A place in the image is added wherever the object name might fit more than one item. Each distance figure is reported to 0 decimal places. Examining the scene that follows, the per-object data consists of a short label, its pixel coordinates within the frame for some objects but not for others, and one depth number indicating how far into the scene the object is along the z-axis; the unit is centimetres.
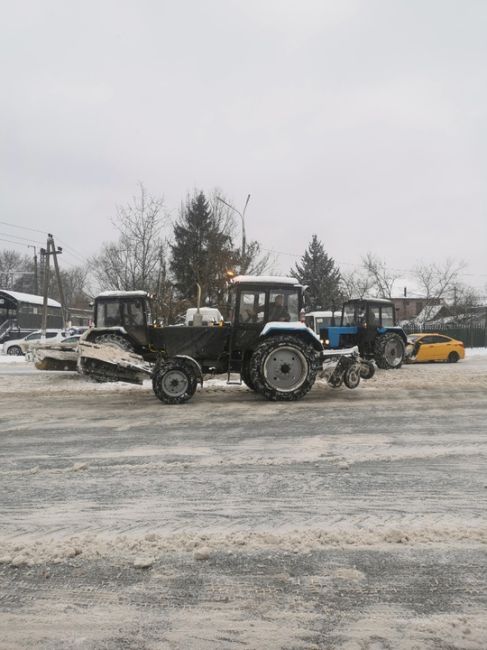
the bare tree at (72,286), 8075
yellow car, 2320
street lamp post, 2364
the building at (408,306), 7412
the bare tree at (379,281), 4675
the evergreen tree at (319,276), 4522
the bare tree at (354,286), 4912
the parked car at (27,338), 2701
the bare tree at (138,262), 2748
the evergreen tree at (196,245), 3180
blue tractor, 1813
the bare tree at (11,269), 8019
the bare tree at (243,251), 2897
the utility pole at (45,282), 3039
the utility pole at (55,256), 3688
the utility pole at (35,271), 5688
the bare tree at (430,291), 4638
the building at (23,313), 3891
